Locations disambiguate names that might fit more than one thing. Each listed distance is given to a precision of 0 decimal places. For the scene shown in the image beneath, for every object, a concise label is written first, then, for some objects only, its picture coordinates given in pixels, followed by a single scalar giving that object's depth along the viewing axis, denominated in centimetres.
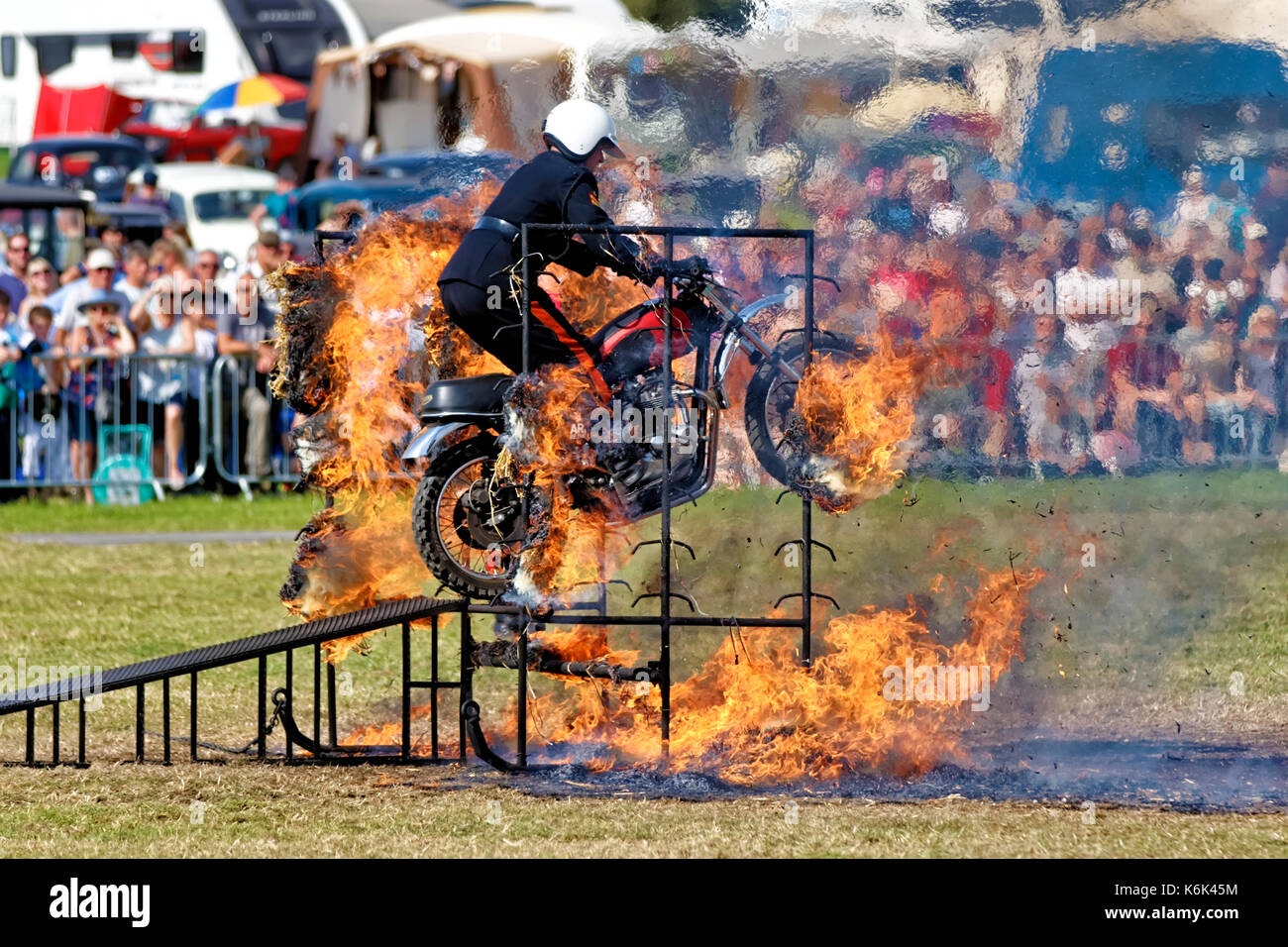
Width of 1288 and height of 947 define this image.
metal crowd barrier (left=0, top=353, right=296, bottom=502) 3753
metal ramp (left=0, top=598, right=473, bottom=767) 1658
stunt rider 1730
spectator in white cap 3866
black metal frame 1666
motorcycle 1762
